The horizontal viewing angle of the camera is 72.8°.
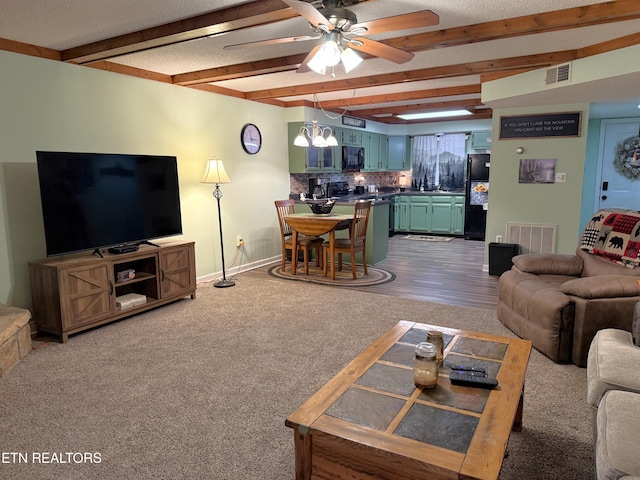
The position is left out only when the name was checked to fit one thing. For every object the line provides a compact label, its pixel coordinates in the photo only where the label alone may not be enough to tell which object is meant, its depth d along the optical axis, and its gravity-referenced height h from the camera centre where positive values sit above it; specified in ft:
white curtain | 30.22 +1.08
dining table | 17.02 -1.95
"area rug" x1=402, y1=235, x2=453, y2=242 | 27.25 -4.02
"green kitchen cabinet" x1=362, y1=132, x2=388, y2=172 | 27.58 +1.59
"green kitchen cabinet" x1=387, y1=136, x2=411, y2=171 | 30.73 +1.65
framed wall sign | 16.71 +1.91
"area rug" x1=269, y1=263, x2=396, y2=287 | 16.94 -4.10
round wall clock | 18.94 +1.70
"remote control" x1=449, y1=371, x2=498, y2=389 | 5.84 -2.77
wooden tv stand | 11.12 -2.99
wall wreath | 21.29 +0.73
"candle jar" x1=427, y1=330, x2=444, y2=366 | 6.66 -2.55
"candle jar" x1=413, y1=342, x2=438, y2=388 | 5.84 -2.58
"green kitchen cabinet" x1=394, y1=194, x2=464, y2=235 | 28.14 -2.55
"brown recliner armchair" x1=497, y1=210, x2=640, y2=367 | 9.33 -2.81
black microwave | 24.97 +1.02
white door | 21.48 -0.09
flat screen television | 11.18 -0.60
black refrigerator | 25.77 -1.29
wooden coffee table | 4.57 -2.88
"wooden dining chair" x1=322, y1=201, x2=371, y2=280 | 17.07 -2.59
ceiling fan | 7.36 +2.55
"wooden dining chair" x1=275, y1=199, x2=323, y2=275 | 17.84 -2.60
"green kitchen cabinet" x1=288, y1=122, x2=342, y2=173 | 21.52 +0.98
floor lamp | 15.74 +0.15
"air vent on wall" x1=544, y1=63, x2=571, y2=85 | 13.34 +3.11
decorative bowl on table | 18.29 -1.29
